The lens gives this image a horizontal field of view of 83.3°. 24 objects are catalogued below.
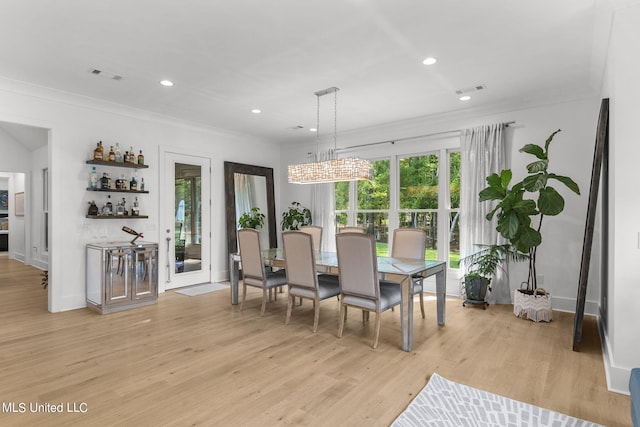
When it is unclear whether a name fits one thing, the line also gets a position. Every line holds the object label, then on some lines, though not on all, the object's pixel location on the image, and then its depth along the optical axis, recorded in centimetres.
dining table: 328
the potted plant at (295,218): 695
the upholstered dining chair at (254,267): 433
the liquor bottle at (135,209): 516
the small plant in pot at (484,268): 457
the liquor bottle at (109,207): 488
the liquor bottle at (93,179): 474
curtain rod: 537
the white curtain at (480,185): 491
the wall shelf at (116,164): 470
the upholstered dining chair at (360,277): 331
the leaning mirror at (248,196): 656
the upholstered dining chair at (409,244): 445
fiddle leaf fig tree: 400
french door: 573
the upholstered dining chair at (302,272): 378
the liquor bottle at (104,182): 479
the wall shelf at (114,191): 474
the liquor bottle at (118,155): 492
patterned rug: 215
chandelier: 425
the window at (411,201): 556
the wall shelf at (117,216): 472
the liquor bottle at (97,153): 468
